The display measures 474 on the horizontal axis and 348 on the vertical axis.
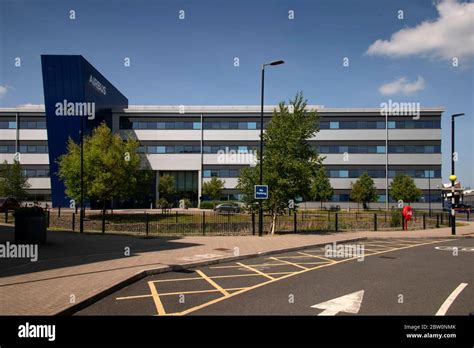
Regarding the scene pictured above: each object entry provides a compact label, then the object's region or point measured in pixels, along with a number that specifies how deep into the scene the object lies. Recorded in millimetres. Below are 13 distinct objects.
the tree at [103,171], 28359
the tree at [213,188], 49938
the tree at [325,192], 49806
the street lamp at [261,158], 17931
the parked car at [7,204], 32025
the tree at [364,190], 51744
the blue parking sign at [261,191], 17812
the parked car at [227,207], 42181
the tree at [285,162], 19688
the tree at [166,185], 51059
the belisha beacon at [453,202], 21844
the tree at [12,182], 40531
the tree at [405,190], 50156
